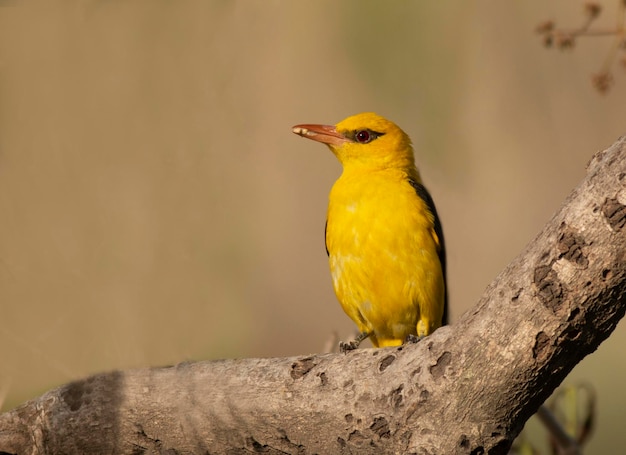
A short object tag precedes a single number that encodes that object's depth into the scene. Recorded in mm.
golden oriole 8609
